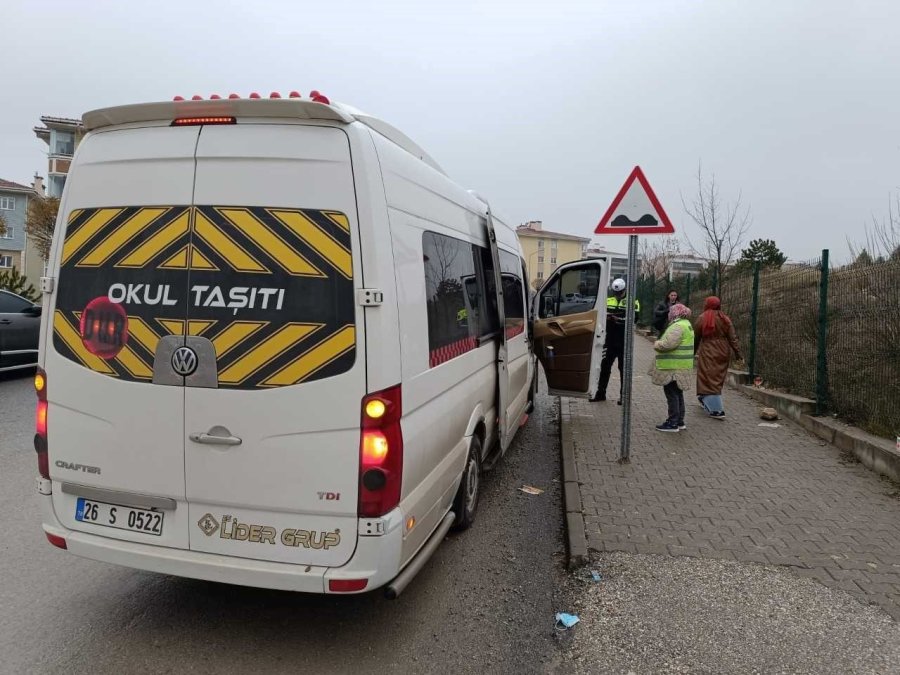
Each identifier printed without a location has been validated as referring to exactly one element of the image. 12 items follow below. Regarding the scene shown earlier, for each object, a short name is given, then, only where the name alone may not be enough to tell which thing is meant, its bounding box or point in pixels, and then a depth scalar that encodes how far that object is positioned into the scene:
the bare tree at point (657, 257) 37.62
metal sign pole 6.05
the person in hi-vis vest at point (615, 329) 9.41
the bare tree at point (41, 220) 32.69
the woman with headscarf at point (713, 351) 7.94
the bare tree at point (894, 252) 6.60
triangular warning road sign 5.95
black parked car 10.06
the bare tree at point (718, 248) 14.83
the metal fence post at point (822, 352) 7.38
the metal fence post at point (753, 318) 9.72
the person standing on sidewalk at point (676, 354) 7.26
